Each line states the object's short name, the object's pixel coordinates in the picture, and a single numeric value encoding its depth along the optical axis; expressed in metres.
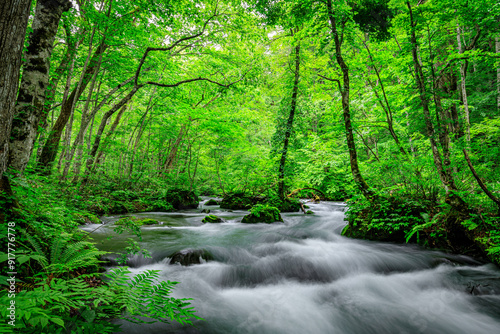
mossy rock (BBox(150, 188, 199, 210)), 11.93
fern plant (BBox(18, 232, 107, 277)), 2.33
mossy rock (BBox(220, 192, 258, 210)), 12.19
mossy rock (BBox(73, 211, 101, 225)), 6.59
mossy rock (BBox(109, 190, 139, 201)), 8.45
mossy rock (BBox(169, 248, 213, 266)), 4.43
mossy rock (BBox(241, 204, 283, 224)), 8.24
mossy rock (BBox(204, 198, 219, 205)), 15.01
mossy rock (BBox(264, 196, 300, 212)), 11.17
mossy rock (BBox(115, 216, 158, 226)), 7.22
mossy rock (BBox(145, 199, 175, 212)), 10.30
